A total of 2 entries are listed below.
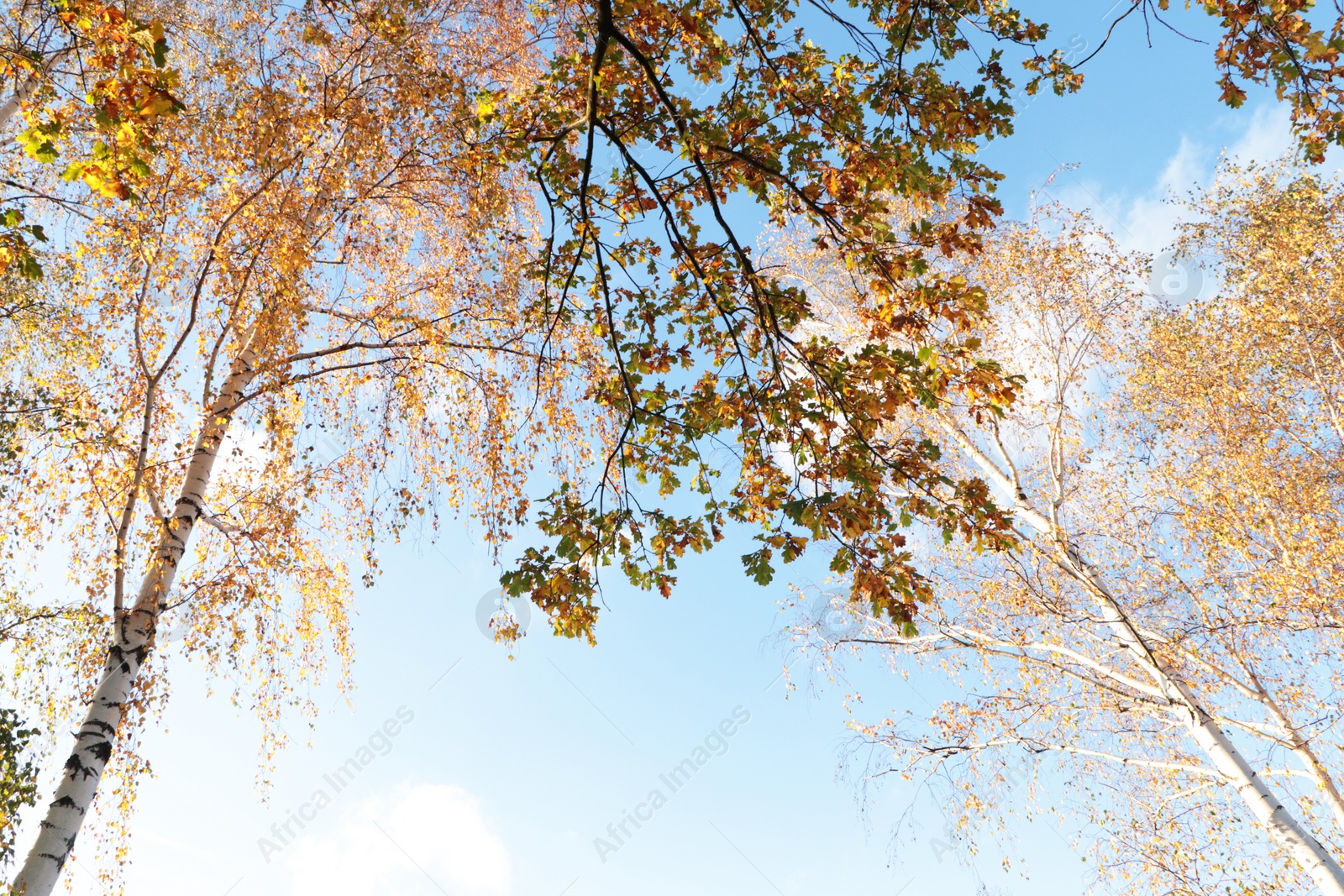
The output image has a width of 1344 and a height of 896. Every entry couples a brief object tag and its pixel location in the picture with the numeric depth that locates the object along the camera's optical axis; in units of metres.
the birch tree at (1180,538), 6.88
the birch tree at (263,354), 5.60
